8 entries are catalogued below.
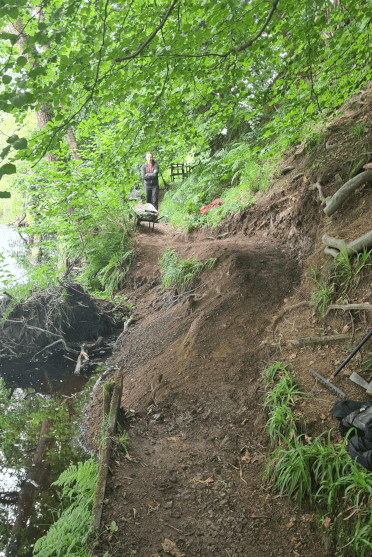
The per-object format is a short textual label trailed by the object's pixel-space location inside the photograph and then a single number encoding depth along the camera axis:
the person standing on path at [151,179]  12.89
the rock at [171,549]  2.44
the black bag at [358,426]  2.50
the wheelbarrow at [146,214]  11.42
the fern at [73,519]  2.76
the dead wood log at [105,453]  2.64
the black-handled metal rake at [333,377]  3.15
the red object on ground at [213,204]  9.57
